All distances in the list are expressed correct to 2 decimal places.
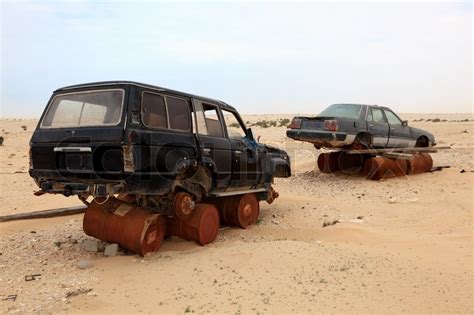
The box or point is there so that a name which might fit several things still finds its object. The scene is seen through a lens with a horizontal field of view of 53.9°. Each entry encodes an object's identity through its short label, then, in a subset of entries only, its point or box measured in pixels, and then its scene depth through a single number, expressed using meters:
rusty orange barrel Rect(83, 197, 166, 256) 6.61
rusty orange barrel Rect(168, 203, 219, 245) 7.15
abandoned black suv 5.99
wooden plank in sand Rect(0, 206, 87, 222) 9.21
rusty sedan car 12.85
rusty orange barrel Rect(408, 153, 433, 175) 14.10
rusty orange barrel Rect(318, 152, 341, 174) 14.63
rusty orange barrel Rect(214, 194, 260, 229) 8.45
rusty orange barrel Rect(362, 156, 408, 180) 13.23
